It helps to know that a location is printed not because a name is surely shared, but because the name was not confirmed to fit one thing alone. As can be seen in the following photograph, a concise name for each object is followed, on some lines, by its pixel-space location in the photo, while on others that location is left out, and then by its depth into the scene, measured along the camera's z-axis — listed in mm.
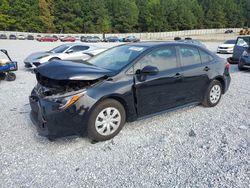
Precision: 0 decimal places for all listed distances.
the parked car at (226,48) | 17422
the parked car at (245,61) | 9398
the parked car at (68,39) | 45375
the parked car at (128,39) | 46394
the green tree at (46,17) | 66444
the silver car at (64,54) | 9598
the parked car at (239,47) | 11609
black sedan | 3293
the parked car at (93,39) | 46062
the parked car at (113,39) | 47338
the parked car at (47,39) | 44388
